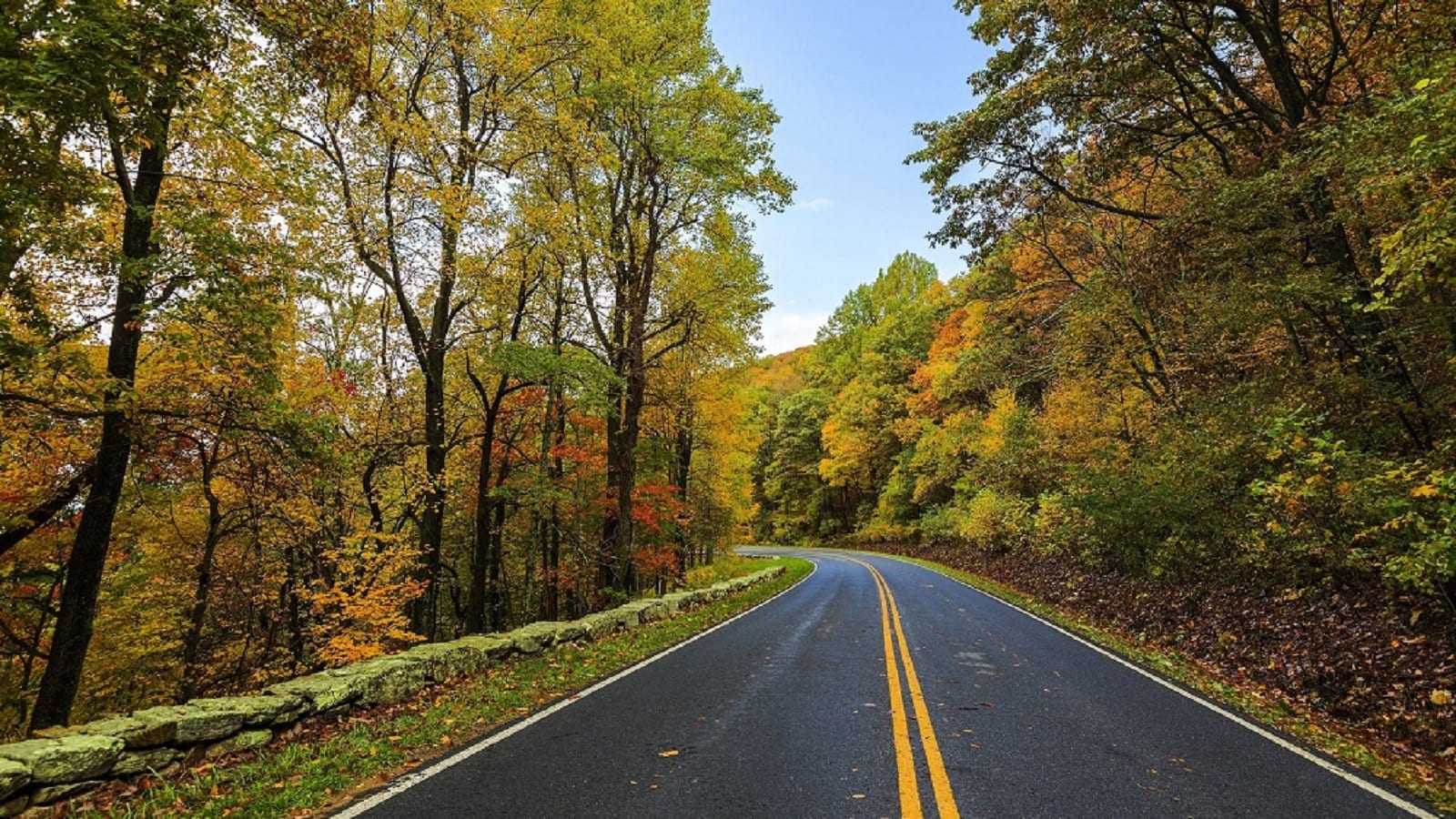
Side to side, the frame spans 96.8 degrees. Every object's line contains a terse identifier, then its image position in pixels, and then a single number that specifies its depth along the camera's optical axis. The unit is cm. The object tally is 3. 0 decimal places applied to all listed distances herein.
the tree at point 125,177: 511
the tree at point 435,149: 1141
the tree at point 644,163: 1422
